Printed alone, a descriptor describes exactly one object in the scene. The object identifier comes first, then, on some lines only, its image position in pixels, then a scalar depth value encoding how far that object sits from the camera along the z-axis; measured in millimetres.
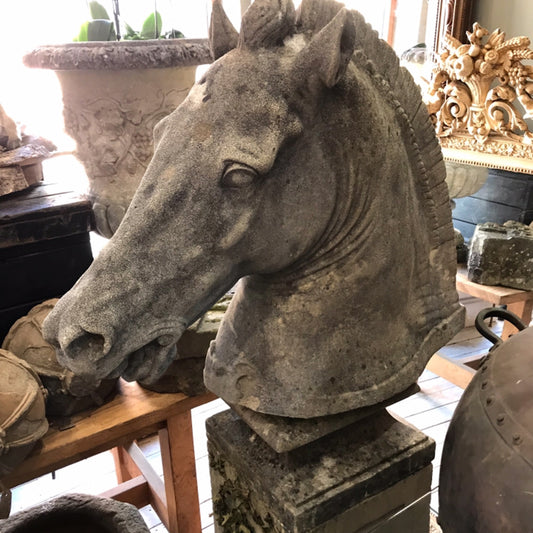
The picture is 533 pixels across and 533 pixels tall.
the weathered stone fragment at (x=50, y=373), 1152
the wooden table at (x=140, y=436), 1116
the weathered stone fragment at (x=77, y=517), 1090
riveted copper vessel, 663
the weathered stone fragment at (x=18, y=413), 1015
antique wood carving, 1759
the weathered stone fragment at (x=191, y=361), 1194
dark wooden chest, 1250
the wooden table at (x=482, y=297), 1880
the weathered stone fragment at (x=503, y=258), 1876
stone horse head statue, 604
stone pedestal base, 772
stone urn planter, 1242
